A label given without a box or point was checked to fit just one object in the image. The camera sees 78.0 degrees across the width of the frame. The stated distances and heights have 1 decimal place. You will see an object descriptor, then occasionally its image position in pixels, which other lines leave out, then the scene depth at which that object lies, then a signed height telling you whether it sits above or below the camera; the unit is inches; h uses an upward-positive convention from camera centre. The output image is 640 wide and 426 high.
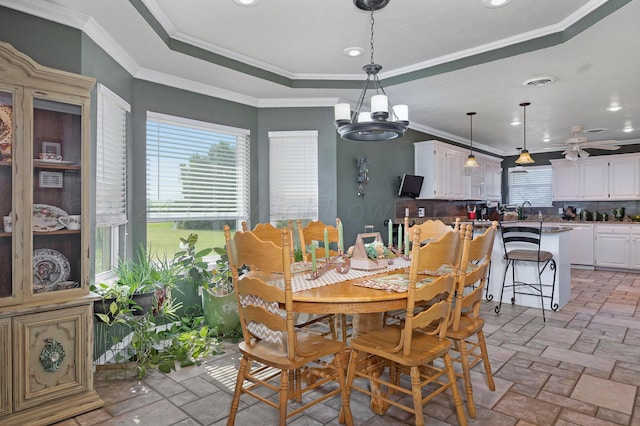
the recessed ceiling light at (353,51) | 138.7 +57.6
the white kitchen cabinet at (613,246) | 283.0 -24.3
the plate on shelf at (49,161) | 89.0 +11.7
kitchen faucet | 354.5 +4.0
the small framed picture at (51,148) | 91.3 +15.0
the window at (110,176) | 120.3 +11.7
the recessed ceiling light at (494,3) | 108.3 +58.0
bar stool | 169.6 -19.0
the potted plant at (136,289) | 106.0 -22.0
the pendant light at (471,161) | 243.6 +32.2
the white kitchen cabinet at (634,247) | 278.8 -24.5
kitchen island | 177.2 -29.5
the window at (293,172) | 189.3 +19.4
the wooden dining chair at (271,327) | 71.1 -22.4
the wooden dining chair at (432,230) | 115.4 -5.6
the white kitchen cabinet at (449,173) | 249.6 +27.4
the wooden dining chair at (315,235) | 128.3 -7.5
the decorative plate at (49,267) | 88.7 -12.8
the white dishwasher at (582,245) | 296.4 -24.7
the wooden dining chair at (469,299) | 83.4 -19.2
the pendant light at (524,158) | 218.5 +30.4
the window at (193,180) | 152.9 +13.5
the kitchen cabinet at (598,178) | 294.7 +26.7
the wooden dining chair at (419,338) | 72.8 -26.8
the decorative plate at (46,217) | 88.9 -1.2
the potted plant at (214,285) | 138.3 -27.0
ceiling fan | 220.3 +38.0
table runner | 84.0 -15.2
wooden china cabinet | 83.4 -7.7
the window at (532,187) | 349.1 +23.3
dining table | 72.4 -15.7
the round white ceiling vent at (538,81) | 159.5 +54.1
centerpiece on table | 101.1 -11.5
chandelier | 99.3 +24.6
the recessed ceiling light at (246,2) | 107.9 +57.8
